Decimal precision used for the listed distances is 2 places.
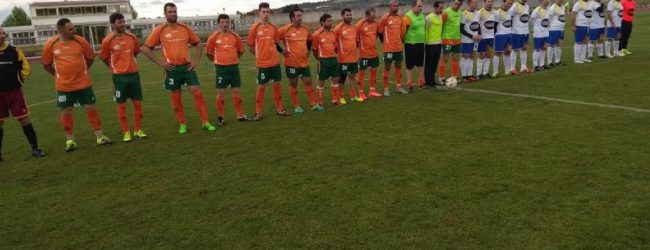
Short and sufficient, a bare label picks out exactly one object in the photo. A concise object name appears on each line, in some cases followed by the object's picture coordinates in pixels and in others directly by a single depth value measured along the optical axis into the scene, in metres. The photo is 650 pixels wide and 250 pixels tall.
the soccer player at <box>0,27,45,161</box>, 6.62
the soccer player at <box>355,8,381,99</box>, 9.33
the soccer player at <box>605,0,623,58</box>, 12.78
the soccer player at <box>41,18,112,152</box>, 6.71
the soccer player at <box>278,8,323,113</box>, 8.33
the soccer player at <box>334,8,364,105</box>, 8.82
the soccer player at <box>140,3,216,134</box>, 7.32
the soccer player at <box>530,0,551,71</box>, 11.82
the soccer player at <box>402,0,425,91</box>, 9.70
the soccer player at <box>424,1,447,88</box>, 10.03
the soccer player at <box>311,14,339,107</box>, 8.61
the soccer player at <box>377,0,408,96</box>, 9.56
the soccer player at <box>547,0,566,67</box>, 11.98
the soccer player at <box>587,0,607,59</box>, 12.53
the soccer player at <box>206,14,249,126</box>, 7.89
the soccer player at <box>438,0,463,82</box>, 10.47
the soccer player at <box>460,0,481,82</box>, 10.59
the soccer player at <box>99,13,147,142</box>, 7.09
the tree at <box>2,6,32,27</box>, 93.56
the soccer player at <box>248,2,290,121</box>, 8.07
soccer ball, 10.47
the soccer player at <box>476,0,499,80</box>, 10.91
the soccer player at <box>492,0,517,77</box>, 11.16
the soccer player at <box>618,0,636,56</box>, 12.73
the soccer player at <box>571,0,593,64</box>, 12.41
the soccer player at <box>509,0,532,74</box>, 11.43
